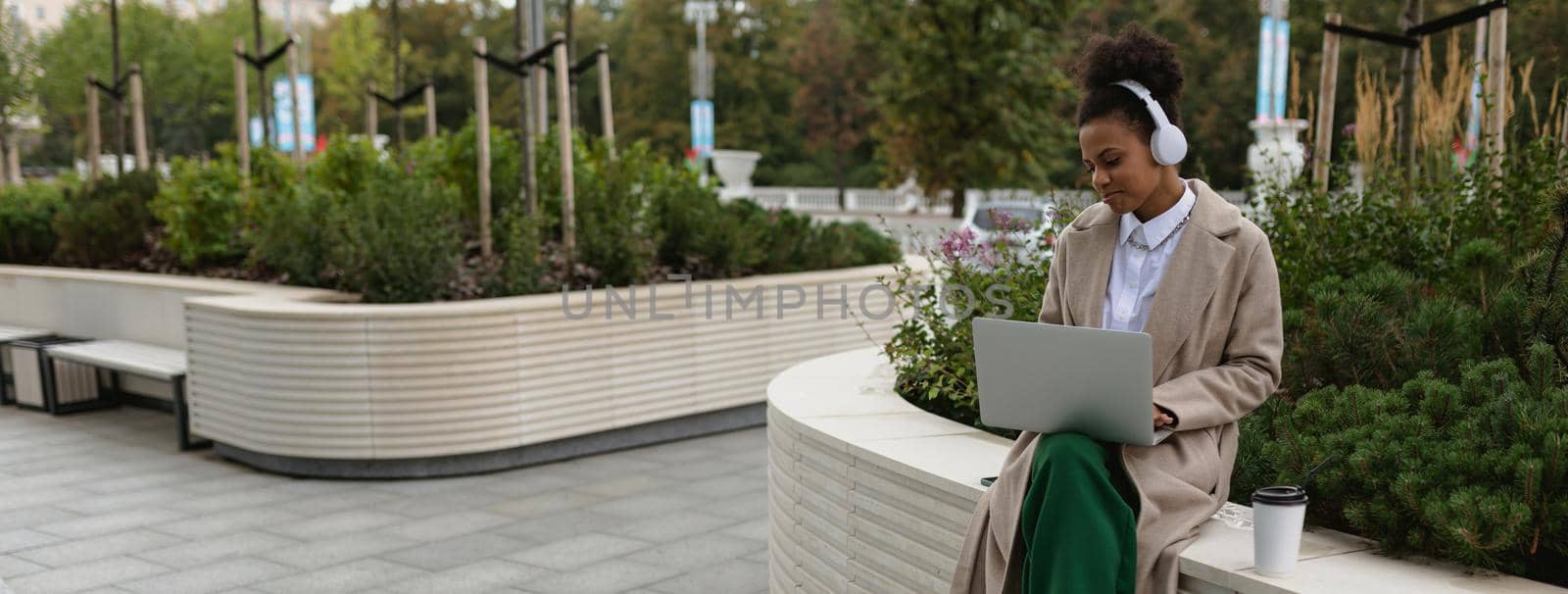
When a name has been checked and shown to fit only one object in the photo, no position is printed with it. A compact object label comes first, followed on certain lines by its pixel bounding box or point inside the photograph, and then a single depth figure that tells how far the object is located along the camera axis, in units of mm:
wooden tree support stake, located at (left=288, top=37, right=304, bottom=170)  10430
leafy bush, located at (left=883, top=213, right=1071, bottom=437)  4578
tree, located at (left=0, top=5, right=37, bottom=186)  19219
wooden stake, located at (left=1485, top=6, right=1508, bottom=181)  5207
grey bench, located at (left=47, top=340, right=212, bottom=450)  7551
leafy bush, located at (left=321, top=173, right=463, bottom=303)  7375
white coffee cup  2414
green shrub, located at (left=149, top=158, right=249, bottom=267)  9781
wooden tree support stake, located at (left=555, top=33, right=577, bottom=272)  8094
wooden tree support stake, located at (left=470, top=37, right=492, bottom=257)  8211
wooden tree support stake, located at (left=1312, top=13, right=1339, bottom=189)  5645
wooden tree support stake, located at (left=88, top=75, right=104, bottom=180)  13008
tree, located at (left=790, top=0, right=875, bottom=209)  43625
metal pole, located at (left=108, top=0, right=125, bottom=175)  13688
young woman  2416
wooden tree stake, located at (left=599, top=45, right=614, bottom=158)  9312
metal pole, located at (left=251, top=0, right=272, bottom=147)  11188
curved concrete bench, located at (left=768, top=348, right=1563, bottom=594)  2537
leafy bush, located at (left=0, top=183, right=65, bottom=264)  11547
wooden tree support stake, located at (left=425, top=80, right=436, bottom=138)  10328
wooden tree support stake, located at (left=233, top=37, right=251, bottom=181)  10507
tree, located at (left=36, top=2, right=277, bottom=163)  26953
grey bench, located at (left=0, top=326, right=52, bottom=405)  9280
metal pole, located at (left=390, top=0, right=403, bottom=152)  13359
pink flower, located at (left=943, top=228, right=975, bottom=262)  4909
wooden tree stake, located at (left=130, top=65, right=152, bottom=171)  12031
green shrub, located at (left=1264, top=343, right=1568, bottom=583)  2496
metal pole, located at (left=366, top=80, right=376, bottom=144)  12134
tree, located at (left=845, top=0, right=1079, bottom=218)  24000
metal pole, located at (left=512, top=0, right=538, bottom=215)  8383
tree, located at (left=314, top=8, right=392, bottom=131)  36594
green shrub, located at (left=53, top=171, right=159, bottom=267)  10617
